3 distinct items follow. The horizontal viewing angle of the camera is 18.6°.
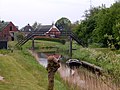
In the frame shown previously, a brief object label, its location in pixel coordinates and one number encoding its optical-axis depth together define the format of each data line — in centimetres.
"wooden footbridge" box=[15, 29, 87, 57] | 6344
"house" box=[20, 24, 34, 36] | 12148
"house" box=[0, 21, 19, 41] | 9428
